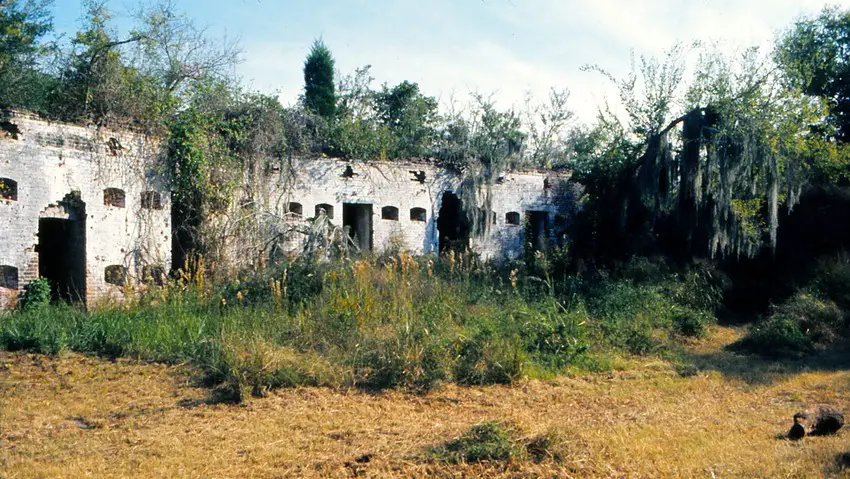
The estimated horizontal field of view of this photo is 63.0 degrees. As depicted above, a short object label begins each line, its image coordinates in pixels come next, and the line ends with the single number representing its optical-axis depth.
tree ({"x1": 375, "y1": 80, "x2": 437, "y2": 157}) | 19.92
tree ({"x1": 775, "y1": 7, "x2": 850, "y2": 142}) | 17.53
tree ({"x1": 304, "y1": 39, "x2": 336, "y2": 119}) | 23.92
